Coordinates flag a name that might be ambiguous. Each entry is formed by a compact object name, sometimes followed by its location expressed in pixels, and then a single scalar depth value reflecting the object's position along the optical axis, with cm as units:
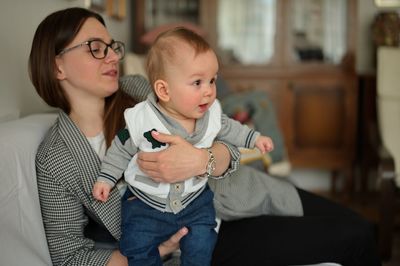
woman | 128
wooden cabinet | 375
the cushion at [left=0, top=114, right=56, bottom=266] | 113
